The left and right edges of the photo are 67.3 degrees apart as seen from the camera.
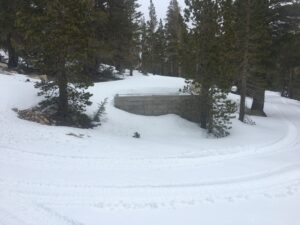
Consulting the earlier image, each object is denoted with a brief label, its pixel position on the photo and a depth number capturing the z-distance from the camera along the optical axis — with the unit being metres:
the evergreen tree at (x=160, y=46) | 31.33
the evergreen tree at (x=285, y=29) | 13.68
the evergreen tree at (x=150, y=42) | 30.71
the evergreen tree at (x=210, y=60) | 9.67
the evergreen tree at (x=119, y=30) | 14.13
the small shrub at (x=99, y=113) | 9.04
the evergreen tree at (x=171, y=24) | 30.60
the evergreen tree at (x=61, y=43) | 8.05
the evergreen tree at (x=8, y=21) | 13.14
